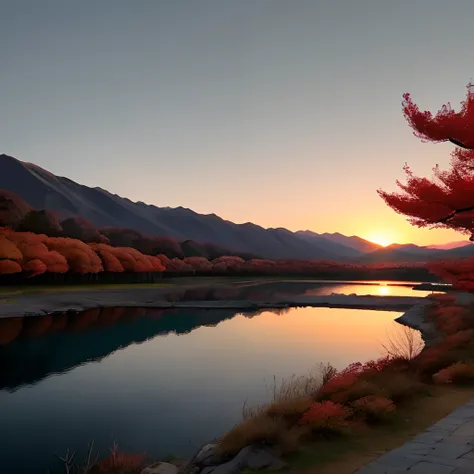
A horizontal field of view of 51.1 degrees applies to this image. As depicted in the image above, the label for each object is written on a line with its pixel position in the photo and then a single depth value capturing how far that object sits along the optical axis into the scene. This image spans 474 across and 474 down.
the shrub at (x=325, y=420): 8.59
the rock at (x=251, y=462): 7.31
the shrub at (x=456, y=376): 12.77
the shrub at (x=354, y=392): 10.16
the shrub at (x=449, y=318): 26.94
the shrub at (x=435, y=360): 14.13
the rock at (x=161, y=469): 9.47
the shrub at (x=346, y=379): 10.70
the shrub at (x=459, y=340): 18.18
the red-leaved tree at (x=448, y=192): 16.75
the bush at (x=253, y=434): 7.91
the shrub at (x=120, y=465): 10.27
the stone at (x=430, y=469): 6.39
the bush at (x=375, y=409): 9.36
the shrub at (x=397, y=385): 10.57
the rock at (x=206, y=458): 8.09
